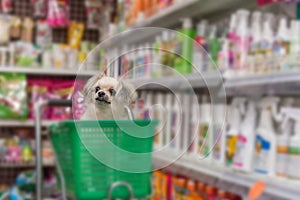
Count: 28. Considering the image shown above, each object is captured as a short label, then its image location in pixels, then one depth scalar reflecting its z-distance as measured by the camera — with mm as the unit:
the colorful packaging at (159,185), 2408
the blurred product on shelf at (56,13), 3794
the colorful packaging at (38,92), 3662
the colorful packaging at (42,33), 3855
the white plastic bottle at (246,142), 1640
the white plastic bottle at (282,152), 1496
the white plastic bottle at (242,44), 1696
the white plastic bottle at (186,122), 1759
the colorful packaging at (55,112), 3699
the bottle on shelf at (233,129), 1759
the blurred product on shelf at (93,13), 4008
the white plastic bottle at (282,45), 1453
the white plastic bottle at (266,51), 1525
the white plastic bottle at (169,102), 2230
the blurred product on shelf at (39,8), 3830
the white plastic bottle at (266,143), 1548
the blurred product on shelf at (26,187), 2418
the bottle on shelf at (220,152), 1856
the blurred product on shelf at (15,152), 3510
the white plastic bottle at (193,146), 1989
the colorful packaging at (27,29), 3783
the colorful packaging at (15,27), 3713
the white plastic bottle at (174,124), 1818
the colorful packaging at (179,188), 2223
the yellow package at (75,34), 3891
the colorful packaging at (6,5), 3726
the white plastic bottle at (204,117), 1845
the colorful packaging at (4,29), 3578
